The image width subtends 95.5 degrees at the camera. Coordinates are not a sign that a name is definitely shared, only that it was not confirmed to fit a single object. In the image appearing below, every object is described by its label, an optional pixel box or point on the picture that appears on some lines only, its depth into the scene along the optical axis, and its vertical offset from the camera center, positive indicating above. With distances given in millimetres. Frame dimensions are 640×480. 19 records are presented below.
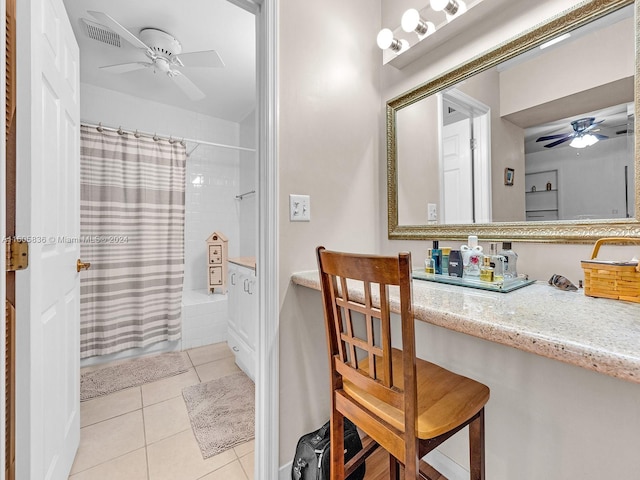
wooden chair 682 -442
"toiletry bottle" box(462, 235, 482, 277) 1061 -63
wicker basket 771 -107
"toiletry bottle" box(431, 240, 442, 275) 1186 -72
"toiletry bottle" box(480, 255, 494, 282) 987 -105
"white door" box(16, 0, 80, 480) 800 +13
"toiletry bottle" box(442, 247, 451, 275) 1196 -78
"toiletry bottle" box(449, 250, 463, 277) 1097 -88
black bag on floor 1096 -839
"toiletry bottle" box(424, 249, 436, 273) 1198 -102
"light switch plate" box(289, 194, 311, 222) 1271 +150
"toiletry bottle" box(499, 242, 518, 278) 1054 -81
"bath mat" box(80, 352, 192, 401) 2030 -1007
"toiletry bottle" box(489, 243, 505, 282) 1032 -86
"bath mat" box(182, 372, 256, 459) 1528 -1024
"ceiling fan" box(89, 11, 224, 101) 1941 +1288
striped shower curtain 2420 +26
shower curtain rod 2424 +985
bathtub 2727 -749
